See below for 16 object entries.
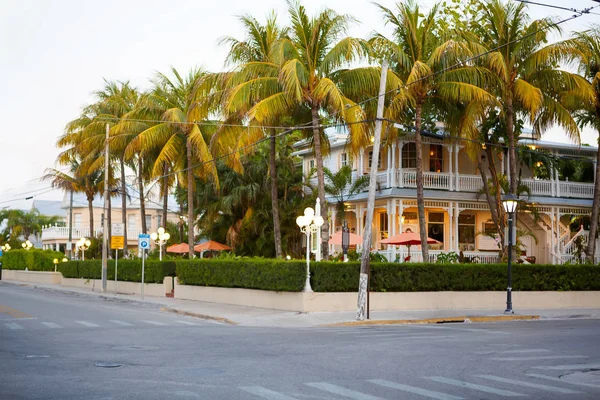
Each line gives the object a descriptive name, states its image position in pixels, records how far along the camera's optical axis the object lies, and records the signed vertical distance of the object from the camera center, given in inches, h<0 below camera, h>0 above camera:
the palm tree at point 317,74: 1164.5 +289.3
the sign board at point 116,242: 1549.0 +44.4
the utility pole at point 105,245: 1673.2 +41.3
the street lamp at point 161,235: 1656.4 +63.3
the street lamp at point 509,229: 1062.4 +50.4
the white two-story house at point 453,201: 1519.4 +129.4
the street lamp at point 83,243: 2169.8 +59.0
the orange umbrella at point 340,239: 1480.1 +51.1
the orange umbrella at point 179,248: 2088.7 +43.4
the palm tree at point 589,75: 1249.4 +328.4
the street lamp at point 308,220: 1059.9 +60.8
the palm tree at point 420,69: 1211.9 +309.7
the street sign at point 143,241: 1385.3 +41.5
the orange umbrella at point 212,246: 1966.0 +47.5
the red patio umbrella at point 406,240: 1401.3 +46.9
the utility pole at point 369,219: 951.6 +56.7
